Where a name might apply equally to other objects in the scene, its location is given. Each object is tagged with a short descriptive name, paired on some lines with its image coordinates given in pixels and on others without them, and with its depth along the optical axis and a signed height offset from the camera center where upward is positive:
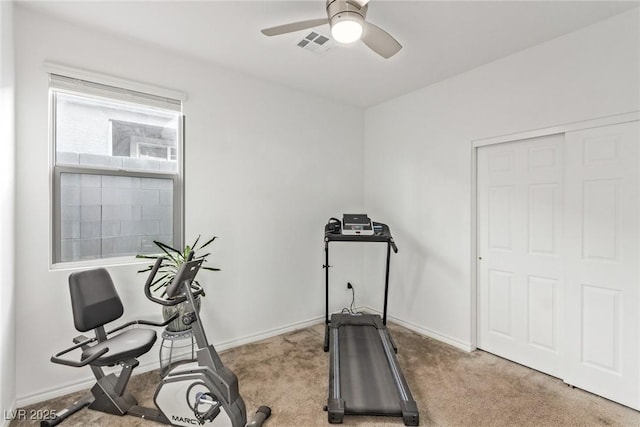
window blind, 2.42 +0.99
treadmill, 2.14 -1.24
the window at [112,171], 2.50 +0.36
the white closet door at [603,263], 2.28 -0.35
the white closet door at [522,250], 2.72 -0.32
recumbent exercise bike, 1.91 -0.97
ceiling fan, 1.76 +1.10
